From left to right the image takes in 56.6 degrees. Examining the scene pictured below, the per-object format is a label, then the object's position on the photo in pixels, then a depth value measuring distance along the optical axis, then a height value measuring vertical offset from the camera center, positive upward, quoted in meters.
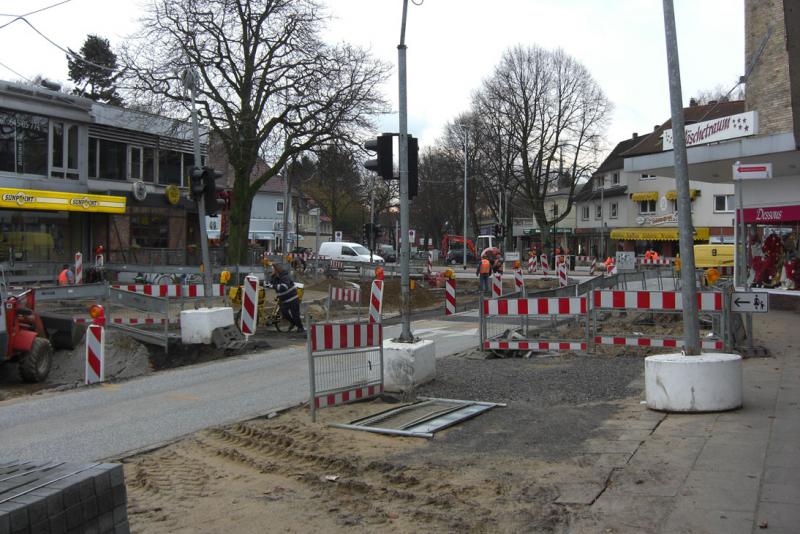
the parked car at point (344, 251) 55.19 +1.40
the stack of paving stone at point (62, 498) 2.98 -0.96
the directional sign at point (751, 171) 12.46 +1.57
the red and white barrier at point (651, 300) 11.50 -0.56
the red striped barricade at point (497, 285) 19.23 -0.45
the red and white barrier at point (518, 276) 21.11 -0.26
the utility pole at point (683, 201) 7.66 +0.67
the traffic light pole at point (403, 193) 10.05 +1.07
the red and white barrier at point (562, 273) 28.97 -0.24
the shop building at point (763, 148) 18.25 +2.92
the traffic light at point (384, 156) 10.38 +1.59
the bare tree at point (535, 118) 57.91 +11.94
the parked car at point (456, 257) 71.56 +1.09
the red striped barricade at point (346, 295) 19.84 -0.68
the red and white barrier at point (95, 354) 11.62 -1.27
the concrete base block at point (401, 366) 9.55 -1.25
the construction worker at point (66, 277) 24.91 -0.12
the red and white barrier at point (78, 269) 27.16 +0.16
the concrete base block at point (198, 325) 15.22 -1.09
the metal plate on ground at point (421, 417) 7.47 -1.60
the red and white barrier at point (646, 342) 11.68 -1.24
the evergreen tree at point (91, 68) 58.24 +17.06
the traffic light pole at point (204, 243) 16.06 +0.63
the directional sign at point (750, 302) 10.94 -0.56
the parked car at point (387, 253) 77.06 +1.77
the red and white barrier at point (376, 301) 18.70 -0.82
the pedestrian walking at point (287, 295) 17.22 -0.58
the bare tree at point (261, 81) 29.84 +7.94
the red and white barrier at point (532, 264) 46.16 +0.20
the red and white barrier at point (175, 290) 16.31 -0.41
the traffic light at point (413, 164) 10.34 +1.46
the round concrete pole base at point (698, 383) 7.57 -1.21
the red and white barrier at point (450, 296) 19.27 -0.73
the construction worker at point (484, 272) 27.33 -0.15
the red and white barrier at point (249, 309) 15.94 -0.82
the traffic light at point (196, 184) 15.51 +1.84
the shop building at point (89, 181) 30.05 +4.25
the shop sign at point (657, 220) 64.31 +4.09
